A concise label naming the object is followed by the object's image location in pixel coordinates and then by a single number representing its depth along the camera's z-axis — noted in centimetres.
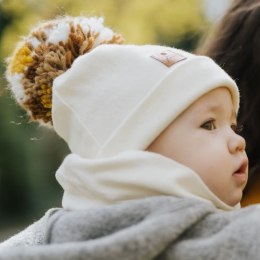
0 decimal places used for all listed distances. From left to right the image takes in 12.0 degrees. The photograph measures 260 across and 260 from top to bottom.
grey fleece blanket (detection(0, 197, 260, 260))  94
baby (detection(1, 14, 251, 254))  101
